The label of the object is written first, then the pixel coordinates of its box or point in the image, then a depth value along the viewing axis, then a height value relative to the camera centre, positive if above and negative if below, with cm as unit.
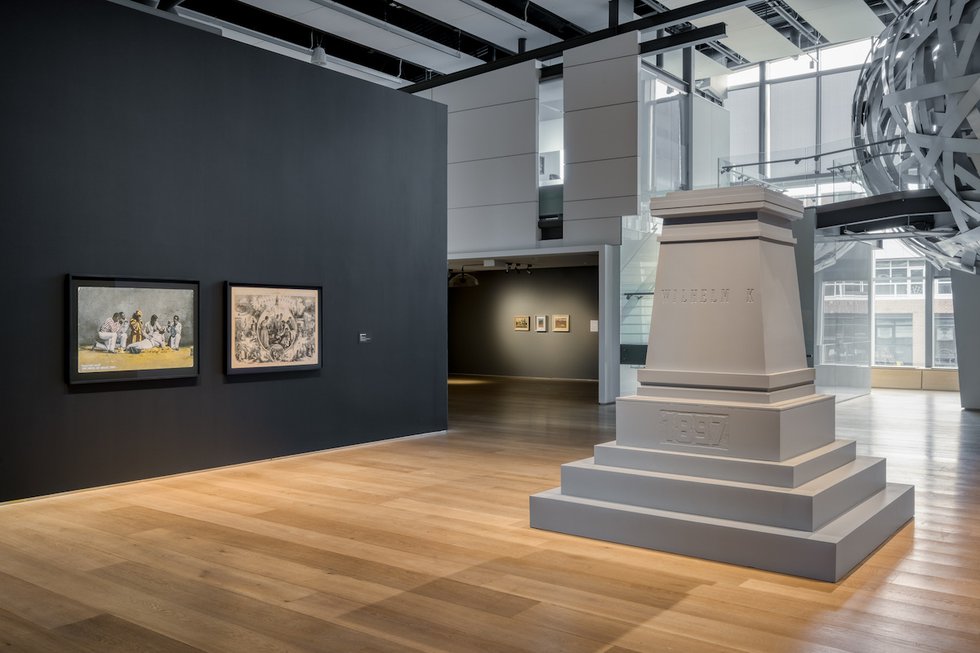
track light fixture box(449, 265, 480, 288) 1924 +118
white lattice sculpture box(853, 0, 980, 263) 880 +270
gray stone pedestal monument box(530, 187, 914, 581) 529 -71
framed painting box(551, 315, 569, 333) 2055 +15
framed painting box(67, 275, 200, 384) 731 +3
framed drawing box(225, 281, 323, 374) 857 +3
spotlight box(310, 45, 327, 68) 1492 +500
